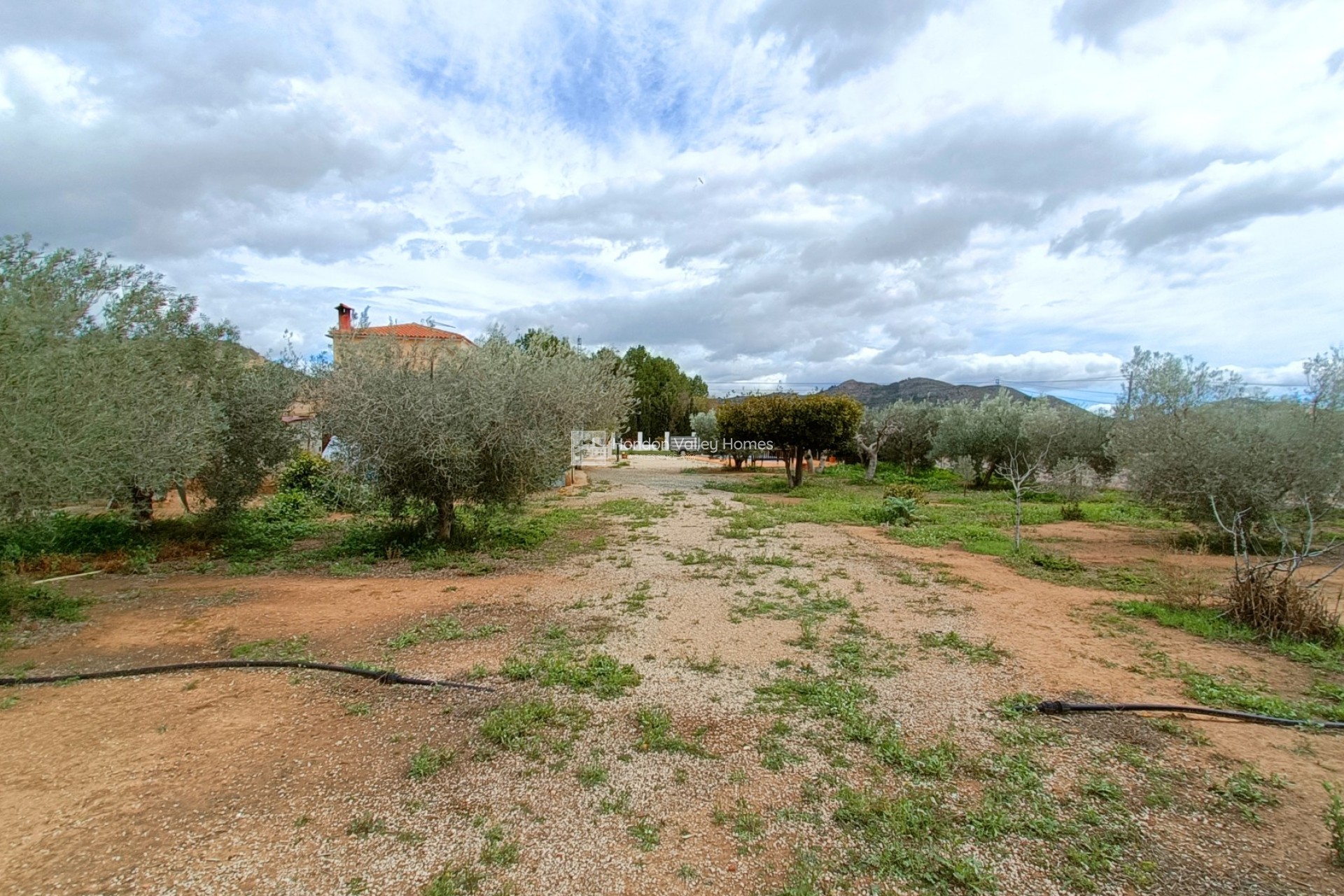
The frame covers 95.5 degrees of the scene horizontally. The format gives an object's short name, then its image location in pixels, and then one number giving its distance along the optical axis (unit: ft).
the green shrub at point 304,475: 48.44
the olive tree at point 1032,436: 60.49
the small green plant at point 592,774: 11.03
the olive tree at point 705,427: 122.21
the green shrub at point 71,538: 28.27
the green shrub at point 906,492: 51.85
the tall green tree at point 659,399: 160.56
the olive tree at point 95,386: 16.76
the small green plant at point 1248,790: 10.40
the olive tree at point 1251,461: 30.17
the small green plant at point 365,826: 9.62
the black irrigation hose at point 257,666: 15.10
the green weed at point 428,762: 11.28
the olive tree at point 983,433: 68.80
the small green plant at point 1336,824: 9.16
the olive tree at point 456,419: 27.04
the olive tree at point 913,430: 87.25
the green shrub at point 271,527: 32.12
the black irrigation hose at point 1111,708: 13.66
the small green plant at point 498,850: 8.98
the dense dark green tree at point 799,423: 66.03
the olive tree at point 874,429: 83.73
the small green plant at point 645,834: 9.41
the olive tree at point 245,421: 31.40
